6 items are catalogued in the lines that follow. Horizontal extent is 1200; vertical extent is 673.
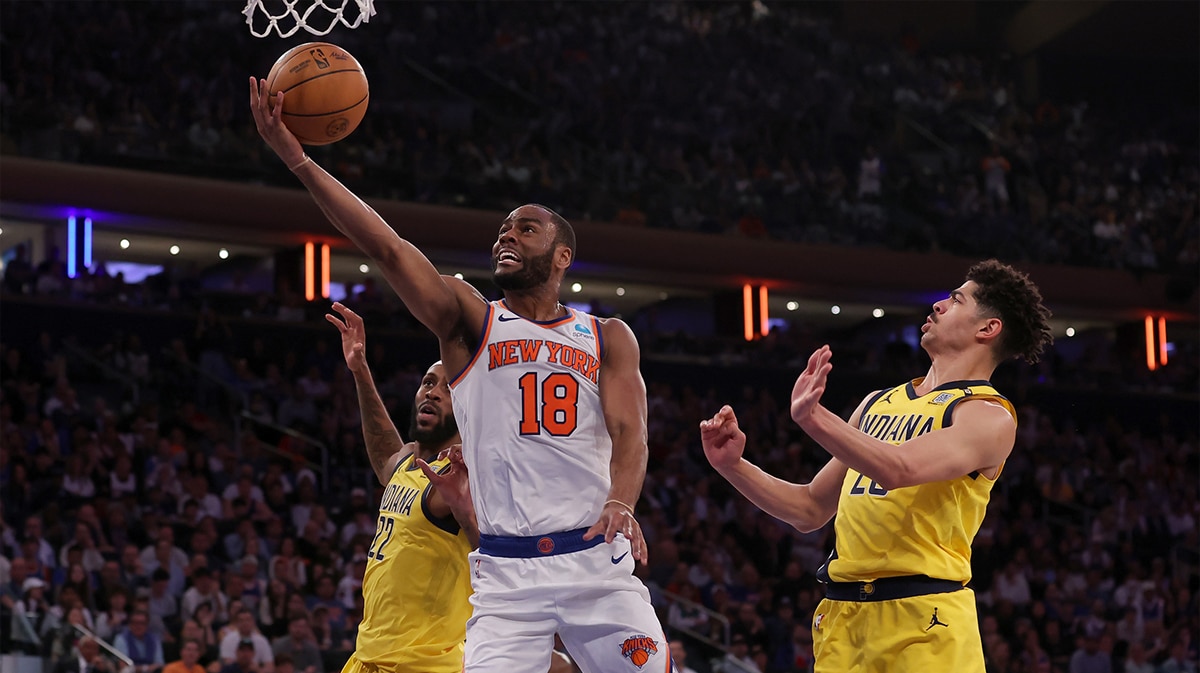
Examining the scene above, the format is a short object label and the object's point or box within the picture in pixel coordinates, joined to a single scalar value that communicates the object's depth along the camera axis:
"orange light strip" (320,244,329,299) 18.81
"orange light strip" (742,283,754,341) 21.38
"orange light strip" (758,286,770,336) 21.33
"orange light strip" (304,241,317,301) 18.89
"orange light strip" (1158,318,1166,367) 23.05
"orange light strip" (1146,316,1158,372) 23.23
